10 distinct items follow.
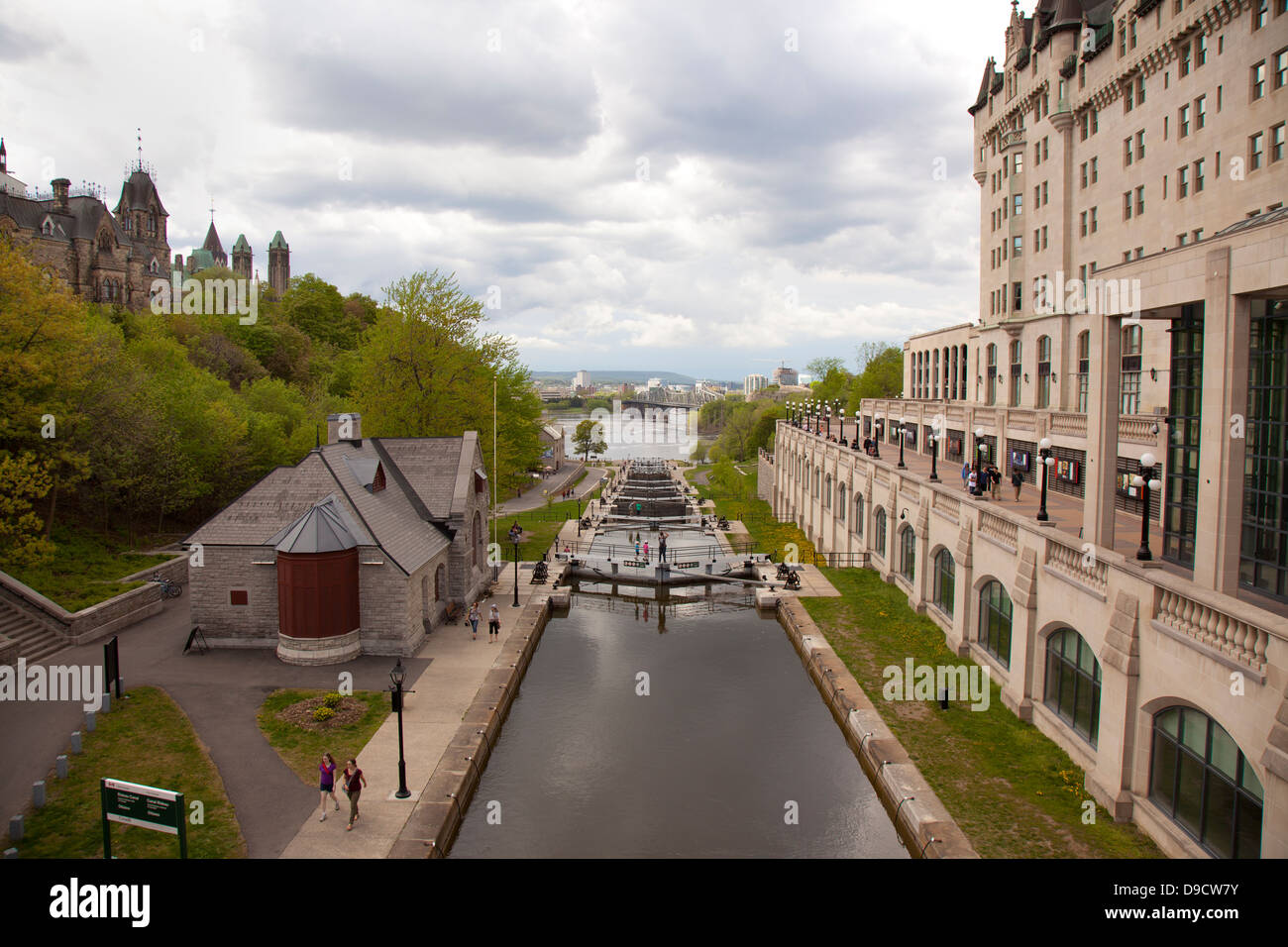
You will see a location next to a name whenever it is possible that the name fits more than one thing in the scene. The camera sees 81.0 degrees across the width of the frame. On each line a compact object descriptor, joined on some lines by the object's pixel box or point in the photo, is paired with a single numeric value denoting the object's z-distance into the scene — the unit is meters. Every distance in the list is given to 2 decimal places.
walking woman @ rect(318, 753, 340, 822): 15.29
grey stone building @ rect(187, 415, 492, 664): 24.41
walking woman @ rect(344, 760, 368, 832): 15.23
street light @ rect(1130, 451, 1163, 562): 14.48
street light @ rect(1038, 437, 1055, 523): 19.84
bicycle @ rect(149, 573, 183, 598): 31.32
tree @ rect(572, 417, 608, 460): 136.75
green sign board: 12.96
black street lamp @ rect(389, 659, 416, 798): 16.41
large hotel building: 13.31
